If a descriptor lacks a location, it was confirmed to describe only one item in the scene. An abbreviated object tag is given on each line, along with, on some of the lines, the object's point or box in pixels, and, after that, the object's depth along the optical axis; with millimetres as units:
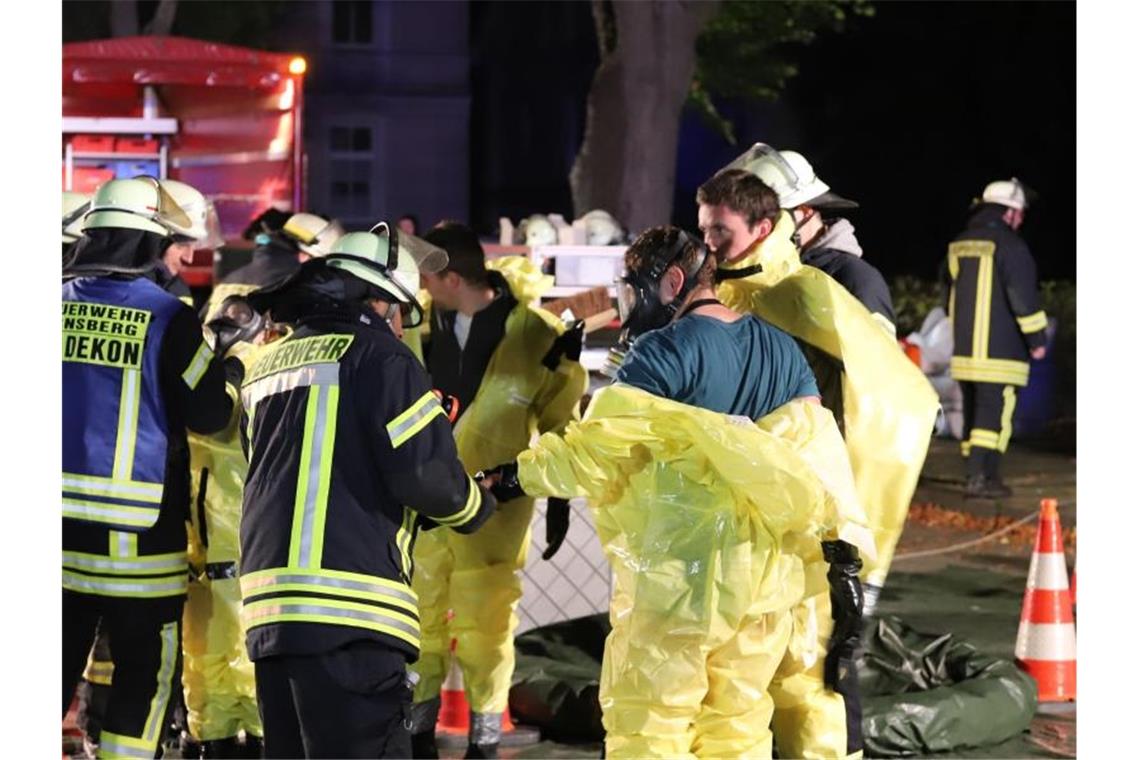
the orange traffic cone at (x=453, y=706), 14749
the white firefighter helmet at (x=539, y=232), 20882
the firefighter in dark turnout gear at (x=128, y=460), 11390
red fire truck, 35163
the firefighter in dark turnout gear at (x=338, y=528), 9916
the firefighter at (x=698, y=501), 10110
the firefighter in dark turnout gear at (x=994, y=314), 25899
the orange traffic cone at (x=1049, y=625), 15921
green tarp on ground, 13912
